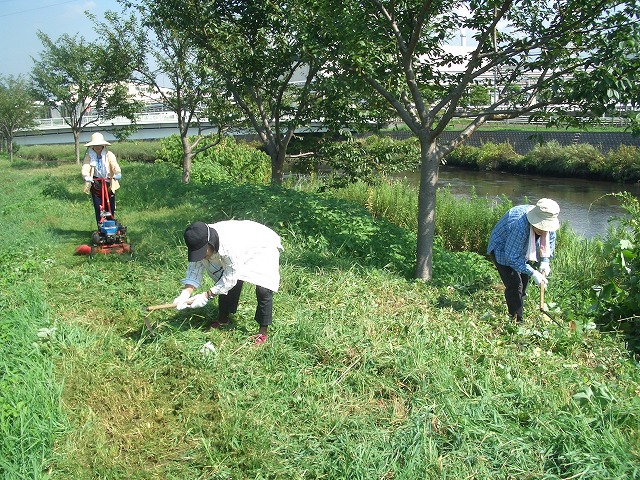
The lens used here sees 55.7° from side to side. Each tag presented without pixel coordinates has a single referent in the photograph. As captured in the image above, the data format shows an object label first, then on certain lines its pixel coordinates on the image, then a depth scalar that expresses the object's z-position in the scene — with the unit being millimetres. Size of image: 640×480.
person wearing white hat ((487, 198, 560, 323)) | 5652
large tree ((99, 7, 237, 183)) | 14648
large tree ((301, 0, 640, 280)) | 6875
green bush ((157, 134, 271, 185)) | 19156
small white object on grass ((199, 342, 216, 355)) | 4797
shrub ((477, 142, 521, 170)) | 28859
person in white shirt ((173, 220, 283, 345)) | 4645
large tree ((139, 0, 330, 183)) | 10898
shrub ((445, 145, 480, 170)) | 30688
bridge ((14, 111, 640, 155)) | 25938
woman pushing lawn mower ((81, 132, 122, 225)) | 8391
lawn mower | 7809
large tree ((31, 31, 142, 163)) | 16438
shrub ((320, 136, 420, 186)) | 11977
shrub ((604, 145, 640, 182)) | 22719
